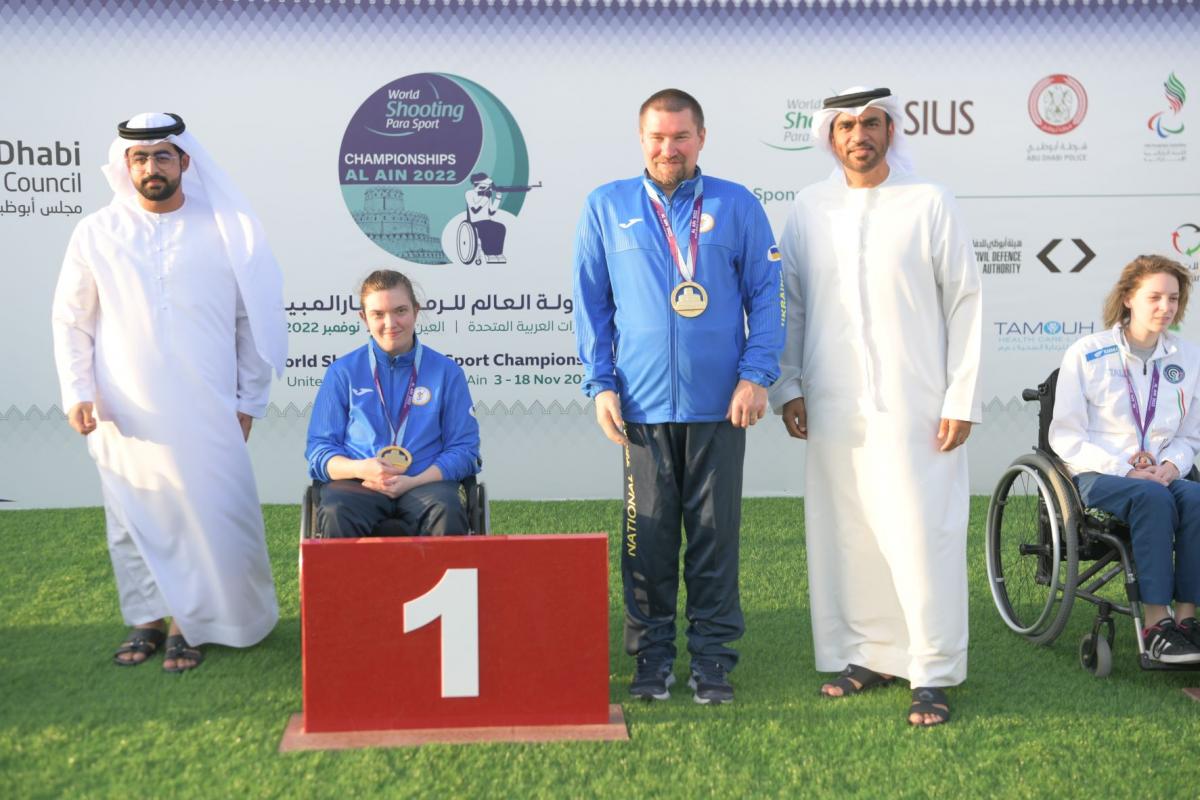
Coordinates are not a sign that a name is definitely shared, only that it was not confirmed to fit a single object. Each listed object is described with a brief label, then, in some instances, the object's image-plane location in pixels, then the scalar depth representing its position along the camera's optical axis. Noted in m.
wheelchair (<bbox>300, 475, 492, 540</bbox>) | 3.50
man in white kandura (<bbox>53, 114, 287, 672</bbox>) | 3.75
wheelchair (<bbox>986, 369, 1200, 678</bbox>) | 3.63
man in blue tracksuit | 3.36
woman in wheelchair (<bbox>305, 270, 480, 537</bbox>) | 3.58
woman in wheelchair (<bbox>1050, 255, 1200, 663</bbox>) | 3.75
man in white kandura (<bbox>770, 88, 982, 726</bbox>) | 3.36
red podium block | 3.10
